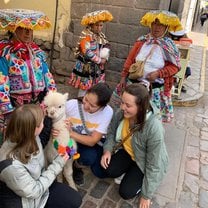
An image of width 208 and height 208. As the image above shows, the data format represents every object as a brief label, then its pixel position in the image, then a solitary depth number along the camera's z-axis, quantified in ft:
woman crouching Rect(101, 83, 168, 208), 6.88
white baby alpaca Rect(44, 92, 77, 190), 6.21
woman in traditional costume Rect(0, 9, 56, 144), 6.37
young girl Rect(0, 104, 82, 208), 5.06
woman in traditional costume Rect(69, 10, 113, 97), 9.82
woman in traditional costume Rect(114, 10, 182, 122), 8.72
